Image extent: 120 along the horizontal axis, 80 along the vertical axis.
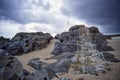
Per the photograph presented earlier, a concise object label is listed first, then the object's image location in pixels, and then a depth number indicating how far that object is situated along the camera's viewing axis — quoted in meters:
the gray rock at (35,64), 7.34
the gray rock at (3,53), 3.74
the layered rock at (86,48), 5.95
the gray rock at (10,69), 3.32
